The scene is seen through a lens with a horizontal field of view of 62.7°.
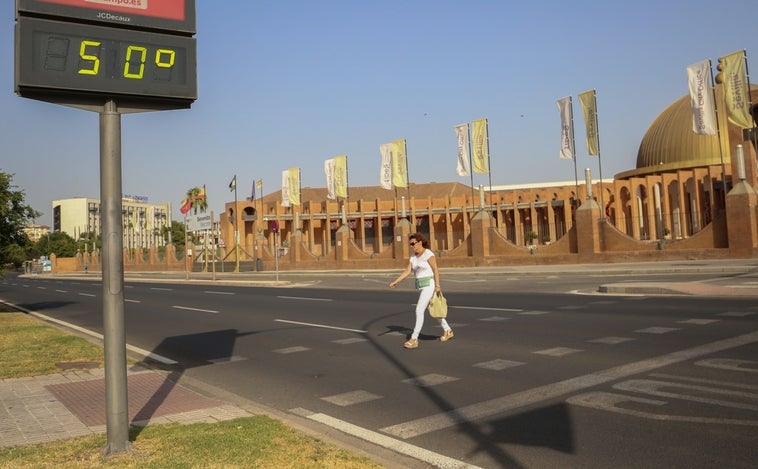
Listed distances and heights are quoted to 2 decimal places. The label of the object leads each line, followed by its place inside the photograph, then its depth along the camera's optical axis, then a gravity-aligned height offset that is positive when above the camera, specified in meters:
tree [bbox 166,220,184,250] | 126.06 +5.74
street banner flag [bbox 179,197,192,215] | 57.04 +5.27
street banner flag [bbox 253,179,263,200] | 59.07 +7.18
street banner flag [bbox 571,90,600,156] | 36.06 +7.28
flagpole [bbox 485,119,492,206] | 40.50 +6.31
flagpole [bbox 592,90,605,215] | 35.88 +6.98
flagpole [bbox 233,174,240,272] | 58.81 +0.59
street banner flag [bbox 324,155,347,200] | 52.73 +6.96
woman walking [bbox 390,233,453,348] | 10.27 -0.42
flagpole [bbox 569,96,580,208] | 37.31 +6.30
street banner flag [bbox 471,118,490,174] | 40.53 +6.76
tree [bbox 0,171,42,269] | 18.83 +1.60
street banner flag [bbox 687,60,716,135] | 31.92 +7.33
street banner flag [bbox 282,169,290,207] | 57.66 +6.77
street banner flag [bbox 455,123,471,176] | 41.69 +6.69
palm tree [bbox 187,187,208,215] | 89.02 +8.72
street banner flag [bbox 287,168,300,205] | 56.88 +6.74
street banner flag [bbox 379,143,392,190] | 46.53 +6.57
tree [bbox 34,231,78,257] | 136.12 +5.26
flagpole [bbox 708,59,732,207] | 31.54 +8.31
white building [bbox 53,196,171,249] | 181.00 +15.81
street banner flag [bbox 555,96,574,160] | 37.41 +6.97
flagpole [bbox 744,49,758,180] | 30.06 +7.57
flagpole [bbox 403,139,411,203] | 45.31 +7.26
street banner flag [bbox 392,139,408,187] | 45.56 +6.56
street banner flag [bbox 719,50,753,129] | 30.31 +7.34
